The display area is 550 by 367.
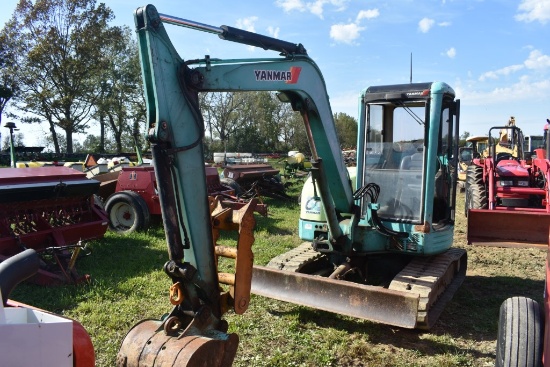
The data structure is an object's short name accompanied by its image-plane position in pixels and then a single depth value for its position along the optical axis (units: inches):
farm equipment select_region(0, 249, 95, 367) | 65.0
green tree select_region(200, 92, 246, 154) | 1900.8
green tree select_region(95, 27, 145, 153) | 1326.3
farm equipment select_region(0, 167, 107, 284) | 241.1
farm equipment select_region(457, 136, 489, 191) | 675.9
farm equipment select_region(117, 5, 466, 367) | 117.5
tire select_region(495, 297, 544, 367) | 116.0
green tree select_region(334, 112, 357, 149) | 1730.1
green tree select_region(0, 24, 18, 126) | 1187.9
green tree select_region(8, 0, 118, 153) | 1207.6
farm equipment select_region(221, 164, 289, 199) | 540.4
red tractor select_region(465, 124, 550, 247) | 248.2
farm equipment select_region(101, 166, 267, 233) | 352.8
